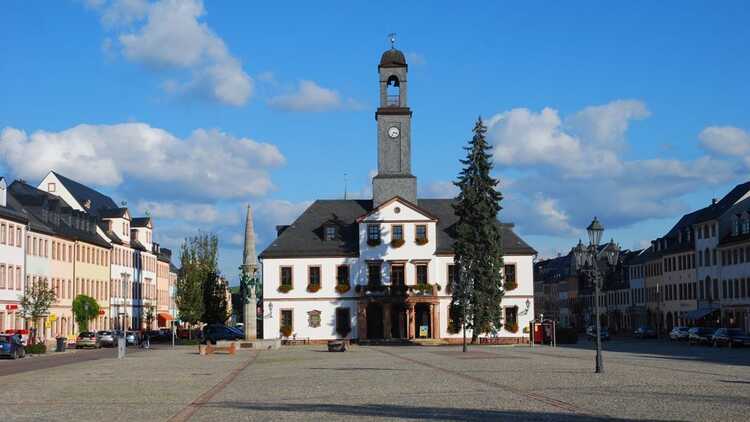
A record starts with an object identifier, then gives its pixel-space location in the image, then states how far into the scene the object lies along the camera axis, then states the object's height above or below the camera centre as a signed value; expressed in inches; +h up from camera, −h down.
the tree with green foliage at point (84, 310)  3437.5 -20.6
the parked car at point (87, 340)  2906.0 -100.7
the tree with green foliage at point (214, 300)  3973.2 +9.6
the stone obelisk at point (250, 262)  2704.2 +103.6
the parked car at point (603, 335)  3629.4 -126.3
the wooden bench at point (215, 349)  2268.7 -101.8
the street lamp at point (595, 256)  1254.3 +53.0
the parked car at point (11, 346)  2060.8 -82.1
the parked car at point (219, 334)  3007.9 -94.1
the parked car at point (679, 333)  3294.8 -112.4
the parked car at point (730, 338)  2551.7 -98.9
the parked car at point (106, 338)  3018.7 -100.5
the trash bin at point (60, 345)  2643.9 -102.9
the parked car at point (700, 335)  2847.0 -102.6
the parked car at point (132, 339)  3344.0 -113.8
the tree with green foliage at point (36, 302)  2615.7 +5.5
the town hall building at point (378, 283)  3117.6 +54.8
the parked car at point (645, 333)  3993.6 -131.8
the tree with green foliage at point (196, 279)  3811.5 +87.4
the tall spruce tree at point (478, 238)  2751.0 +163.0
